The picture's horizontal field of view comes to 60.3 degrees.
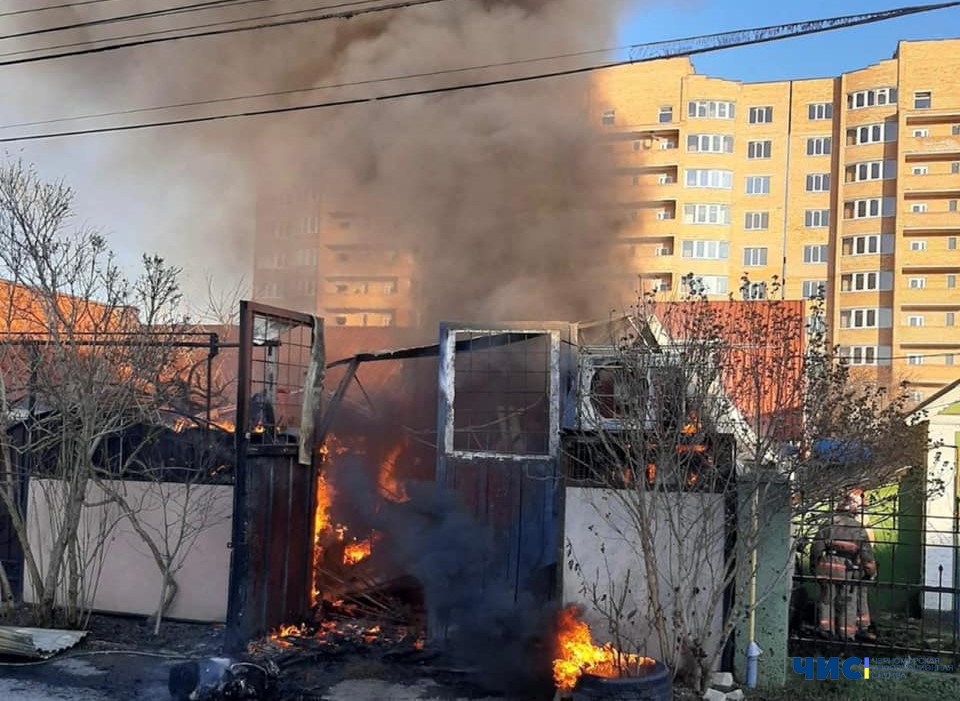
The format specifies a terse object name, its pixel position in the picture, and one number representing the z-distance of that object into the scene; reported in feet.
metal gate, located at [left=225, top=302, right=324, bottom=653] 21.56
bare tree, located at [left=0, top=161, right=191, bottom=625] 23.88
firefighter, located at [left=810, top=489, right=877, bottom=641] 20.54
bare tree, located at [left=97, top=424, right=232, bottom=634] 25.25
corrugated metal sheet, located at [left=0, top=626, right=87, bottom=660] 21.44
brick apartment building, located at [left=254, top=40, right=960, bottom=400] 148.25
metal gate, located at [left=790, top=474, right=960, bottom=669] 20.17
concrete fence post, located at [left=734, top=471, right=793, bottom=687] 18.78
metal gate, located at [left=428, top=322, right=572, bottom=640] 22.40
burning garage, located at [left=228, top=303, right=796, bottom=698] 18.43
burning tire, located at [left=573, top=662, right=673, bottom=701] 15.08
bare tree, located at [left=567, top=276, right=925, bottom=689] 18.03
